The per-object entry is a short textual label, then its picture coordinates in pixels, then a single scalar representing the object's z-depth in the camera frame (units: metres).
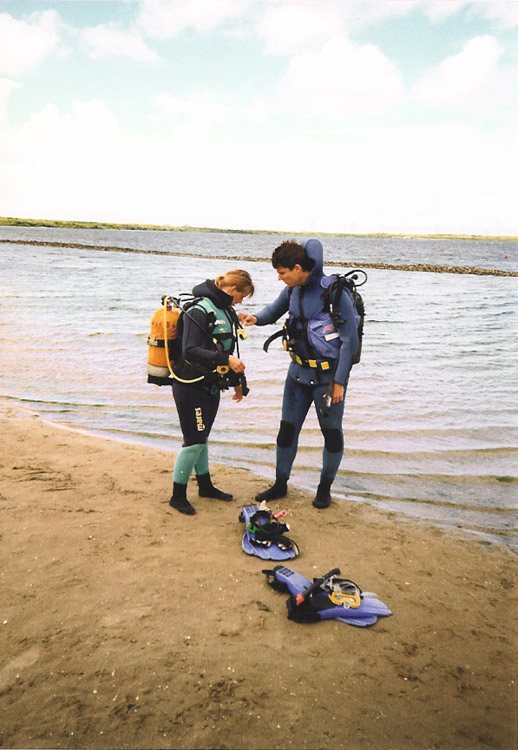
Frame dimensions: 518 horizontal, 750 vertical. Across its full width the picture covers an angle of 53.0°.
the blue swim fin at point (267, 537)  4.38
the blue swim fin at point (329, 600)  3.57
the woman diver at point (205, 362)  4.53
